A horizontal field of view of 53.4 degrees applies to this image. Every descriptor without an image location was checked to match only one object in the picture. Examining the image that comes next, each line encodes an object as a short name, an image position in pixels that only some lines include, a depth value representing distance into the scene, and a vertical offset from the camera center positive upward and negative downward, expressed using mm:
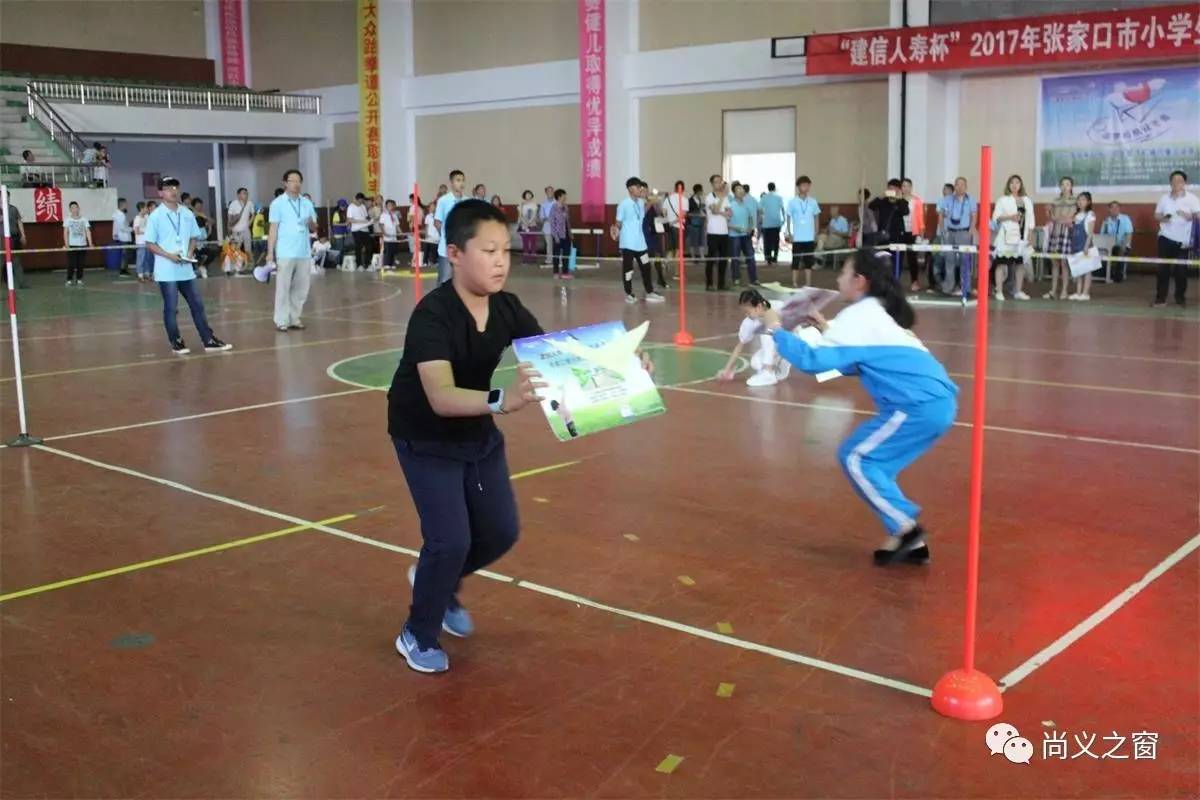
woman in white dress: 18234 +52
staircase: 29641 +2564
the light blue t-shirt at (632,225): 19422 +190
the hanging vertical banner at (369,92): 34906 +4300
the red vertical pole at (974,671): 4180 -1573
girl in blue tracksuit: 5742 -733
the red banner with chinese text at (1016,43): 21016 +3583
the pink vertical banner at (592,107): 29547 +3250
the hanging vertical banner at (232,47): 39875 +6467
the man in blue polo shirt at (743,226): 21875 +171
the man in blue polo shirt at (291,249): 15312 -108
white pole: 8785 -983
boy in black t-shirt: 4270 -654
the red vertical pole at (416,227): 14911 +148
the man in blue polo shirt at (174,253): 13078 -122
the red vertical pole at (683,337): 13930 -1187
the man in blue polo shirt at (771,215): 23234 +387
